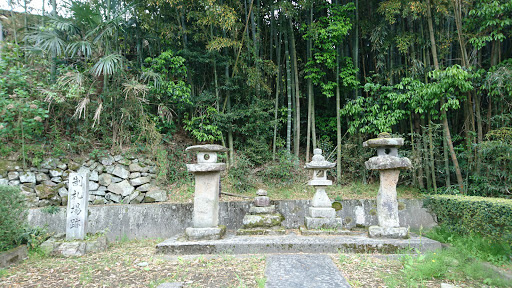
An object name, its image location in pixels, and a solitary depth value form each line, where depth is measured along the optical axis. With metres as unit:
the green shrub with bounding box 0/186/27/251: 3.57
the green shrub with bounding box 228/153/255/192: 6.47
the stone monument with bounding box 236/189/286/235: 4.50
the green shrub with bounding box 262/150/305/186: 6.70
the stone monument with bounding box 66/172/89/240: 4.48
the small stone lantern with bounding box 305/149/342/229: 4.54
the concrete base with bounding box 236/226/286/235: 4.47
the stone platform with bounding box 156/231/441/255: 3.74
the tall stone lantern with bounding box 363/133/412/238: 4.07
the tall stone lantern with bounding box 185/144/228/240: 4.14
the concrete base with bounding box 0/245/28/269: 3.44
